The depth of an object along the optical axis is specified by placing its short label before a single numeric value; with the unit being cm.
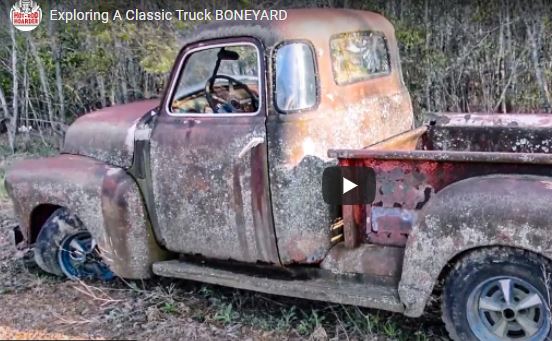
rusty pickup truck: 322
